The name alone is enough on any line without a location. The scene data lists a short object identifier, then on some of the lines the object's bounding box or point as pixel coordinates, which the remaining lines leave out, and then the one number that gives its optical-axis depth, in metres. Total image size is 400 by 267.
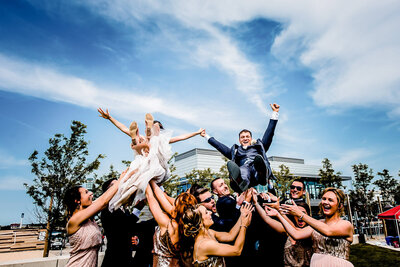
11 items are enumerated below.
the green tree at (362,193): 28.23
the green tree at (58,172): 13.13
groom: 4.39
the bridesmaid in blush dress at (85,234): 3.29
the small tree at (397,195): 34.20
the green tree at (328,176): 29.00
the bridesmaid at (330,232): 3.08
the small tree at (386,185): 32.34
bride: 3.37
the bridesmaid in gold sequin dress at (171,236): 2.89
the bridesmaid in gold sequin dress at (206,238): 2.61
